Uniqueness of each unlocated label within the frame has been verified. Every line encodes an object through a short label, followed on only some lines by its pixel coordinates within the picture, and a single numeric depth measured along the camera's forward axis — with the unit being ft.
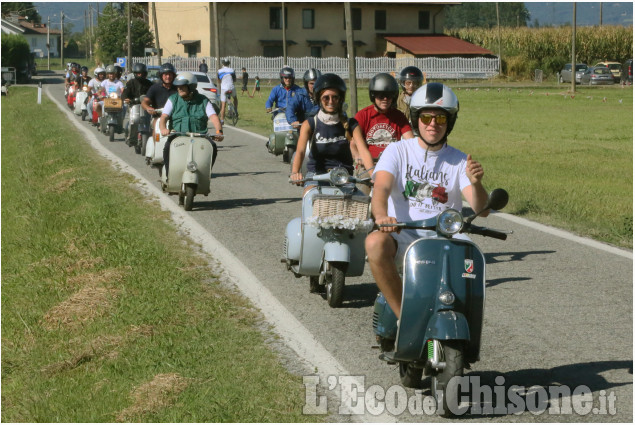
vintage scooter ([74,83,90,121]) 107.14
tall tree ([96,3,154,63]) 285.23
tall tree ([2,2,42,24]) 574.27
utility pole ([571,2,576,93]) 186.70
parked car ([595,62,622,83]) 245.86
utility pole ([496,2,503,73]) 263.49
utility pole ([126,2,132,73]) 202.39
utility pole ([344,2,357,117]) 81.87
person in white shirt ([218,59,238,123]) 95.61
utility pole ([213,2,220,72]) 160.83
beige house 265.34
